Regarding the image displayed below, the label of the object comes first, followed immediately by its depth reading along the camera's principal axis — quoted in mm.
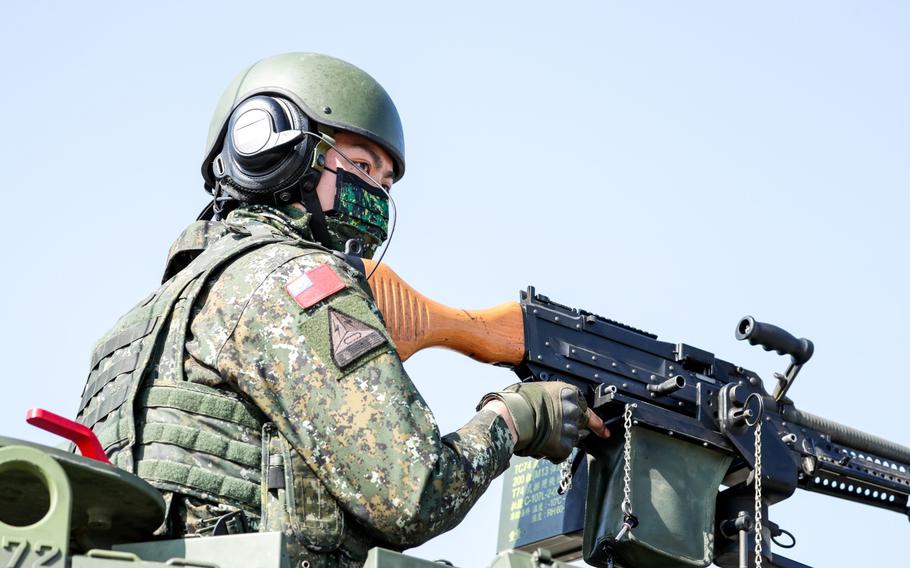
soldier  10024
